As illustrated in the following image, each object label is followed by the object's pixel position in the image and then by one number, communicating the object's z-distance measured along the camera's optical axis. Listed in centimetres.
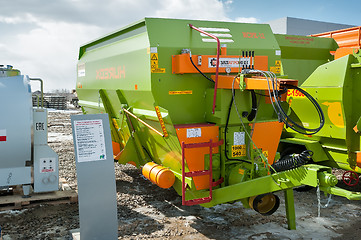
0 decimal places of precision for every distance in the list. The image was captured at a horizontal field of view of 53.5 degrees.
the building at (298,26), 2842
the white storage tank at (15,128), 467
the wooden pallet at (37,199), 472
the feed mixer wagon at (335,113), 510
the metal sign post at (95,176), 336
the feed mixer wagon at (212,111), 413
